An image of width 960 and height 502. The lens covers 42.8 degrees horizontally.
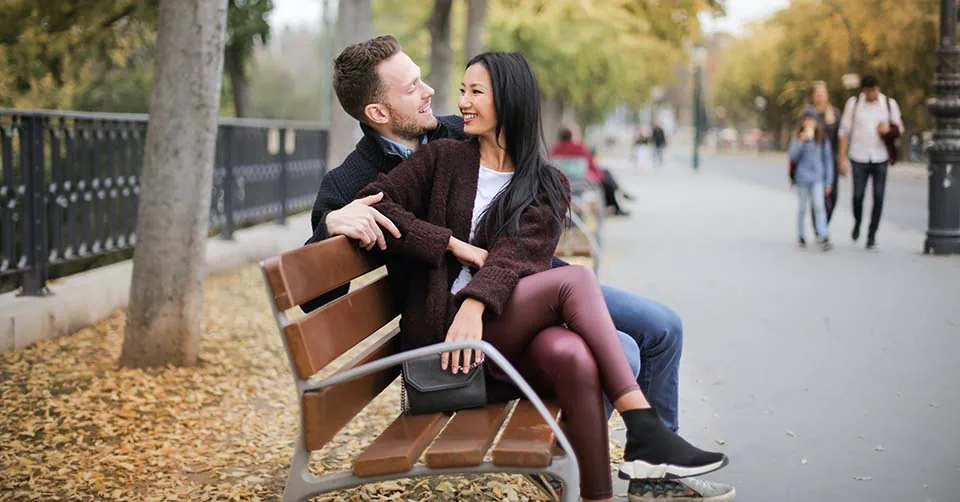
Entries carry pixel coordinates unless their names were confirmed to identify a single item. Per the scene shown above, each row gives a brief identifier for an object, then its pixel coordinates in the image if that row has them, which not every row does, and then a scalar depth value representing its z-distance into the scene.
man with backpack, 13.27
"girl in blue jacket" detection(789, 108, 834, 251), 13.54
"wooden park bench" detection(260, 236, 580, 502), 3.25
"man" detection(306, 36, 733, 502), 4.16
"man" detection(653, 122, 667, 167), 48.50
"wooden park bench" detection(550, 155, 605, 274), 11.58
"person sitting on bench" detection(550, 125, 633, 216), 15.62
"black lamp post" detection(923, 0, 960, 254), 12.52
